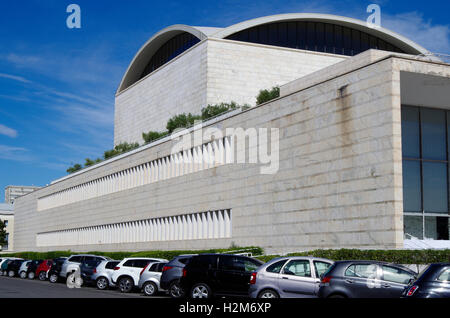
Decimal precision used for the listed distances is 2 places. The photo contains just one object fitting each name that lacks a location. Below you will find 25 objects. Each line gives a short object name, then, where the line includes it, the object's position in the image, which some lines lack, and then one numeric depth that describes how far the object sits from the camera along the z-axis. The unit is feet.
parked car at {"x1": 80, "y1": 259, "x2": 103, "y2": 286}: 92.94
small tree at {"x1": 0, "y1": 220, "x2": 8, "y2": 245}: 304.81
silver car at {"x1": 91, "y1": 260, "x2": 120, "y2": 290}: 88.63
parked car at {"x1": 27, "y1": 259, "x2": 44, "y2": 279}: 123.53
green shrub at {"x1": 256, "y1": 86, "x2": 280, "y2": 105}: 173.46
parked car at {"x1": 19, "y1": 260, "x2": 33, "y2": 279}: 127.75
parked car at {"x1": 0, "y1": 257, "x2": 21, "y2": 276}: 138.00
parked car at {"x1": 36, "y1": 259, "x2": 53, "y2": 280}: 117.29
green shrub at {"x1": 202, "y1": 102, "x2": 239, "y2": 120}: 181.37
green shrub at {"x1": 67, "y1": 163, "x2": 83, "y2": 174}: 280.10
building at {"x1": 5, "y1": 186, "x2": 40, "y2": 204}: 596.70
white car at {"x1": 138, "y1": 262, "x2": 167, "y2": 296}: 75.87
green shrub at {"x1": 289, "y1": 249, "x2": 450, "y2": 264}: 71.46
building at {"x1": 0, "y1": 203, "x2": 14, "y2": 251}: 359.25
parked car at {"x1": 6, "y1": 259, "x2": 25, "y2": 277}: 132.94
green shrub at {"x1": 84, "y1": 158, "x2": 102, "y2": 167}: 268.72
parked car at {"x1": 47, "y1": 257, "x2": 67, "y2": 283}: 108.27
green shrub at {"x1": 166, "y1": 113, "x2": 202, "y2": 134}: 188.75
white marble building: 86.02
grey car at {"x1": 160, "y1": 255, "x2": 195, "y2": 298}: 66.64
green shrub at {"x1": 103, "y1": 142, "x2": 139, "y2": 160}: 236.84
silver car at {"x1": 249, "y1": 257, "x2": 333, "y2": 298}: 52.70
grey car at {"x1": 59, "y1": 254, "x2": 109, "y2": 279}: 101.40
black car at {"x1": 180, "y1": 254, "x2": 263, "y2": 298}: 59.62
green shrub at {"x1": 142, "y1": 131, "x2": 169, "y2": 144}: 208.07
